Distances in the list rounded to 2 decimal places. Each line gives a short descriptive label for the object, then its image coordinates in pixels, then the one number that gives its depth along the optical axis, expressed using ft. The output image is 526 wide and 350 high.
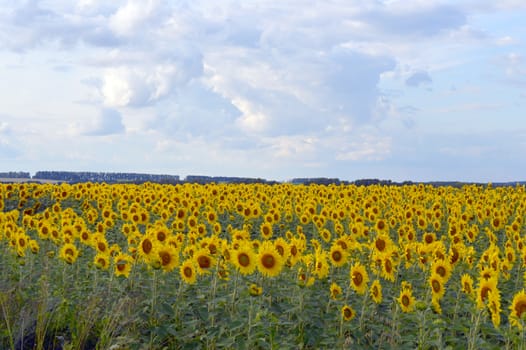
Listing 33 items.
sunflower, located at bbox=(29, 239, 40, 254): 35.21
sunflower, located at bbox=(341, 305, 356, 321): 23.76
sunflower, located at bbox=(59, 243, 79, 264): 32.16
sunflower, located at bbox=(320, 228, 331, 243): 42.05
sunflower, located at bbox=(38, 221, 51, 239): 38.82
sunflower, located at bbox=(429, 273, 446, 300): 25.20
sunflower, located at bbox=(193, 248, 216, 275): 25.77
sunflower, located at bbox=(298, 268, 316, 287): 24.25
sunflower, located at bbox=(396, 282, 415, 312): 24.34
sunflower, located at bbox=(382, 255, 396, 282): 27.94
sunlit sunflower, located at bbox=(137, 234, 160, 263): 26.14
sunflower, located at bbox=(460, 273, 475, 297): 24.91
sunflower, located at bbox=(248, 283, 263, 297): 21.91
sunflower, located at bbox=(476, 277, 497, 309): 21.70
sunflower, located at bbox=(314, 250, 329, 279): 26.51
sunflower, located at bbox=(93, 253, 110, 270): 30.32
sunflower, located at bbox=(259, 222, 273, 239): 40.83
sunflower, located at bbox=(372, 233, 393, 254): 29.12
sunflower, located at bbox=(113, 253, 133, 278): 28.12
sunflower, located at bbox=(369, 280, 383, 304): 25.63
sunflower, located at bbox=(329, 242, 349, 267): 28.73
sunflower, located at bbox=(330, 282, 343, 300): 25.80
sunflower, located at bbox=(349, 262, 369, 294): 25.66
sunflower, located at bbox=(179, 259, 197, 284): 25.68
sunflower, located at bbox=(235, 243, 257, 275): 24.41
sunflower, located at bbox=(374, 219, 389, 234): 41.50
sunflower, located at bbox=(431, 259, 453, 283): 26.13
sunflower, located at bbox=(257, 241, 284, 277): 24.86
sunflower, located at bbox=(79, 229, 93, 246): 35.39
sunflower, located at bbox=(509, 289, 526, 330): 20.32
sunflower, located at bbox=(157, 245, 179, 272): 26.05
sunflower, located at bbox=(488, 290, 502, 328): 21.18
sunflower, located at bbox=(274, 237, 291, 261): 25.86
